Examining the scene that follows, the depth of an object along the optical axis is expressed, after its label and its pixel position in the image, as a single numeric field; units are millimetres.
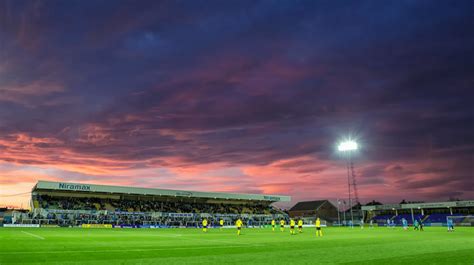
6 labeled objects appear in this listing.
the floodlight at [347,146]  67125
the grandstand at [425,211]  84969
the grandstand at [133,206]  64188
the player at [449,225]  46491
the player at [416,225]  53581
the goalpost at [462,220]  72088
